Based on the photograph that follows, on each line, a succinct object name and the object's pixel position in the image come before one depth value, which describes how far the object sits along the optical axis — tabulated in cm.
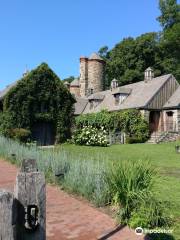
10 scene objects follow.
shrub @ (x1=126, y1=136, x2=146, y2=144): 3341
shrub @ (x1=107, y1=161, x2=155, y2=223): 649
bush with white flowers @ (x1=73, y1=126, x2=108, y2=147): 3075
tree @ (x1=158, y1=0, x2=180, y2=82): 5309
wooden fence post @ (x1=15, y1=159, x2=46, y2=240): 343
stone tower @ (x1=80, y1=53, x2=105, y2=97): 5153
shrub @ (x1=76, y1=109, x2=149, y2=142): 3453
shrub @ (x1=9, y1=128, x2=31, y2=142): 2778
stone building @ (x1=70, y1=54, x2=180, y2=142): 3578
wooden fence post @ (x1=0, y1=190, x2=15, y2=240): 313
